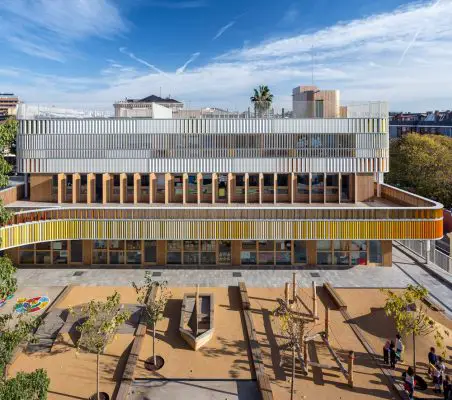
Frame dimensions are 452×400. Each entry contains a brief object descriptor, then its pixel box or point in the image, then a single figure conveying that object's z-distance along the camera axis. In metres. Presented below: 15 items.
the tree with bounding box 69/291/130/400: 16.06
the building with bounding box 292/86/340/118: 34.12
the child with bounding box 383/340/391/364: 18.36
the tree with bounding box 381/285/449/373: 17.25
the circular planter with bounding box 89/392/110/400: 15.75
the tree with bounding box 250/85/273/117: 62.62
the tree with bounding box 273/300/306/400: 16.63
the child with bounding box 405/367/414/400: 15.85
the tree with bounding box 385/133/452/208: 51.88
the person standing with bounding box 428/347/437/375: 17.58
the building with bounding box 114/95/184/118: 35.09
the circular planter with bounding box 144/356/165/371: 17.89
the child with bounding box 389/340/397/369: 18.02
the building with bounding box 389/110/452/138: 110.81
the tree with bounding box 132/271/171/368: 18.45
